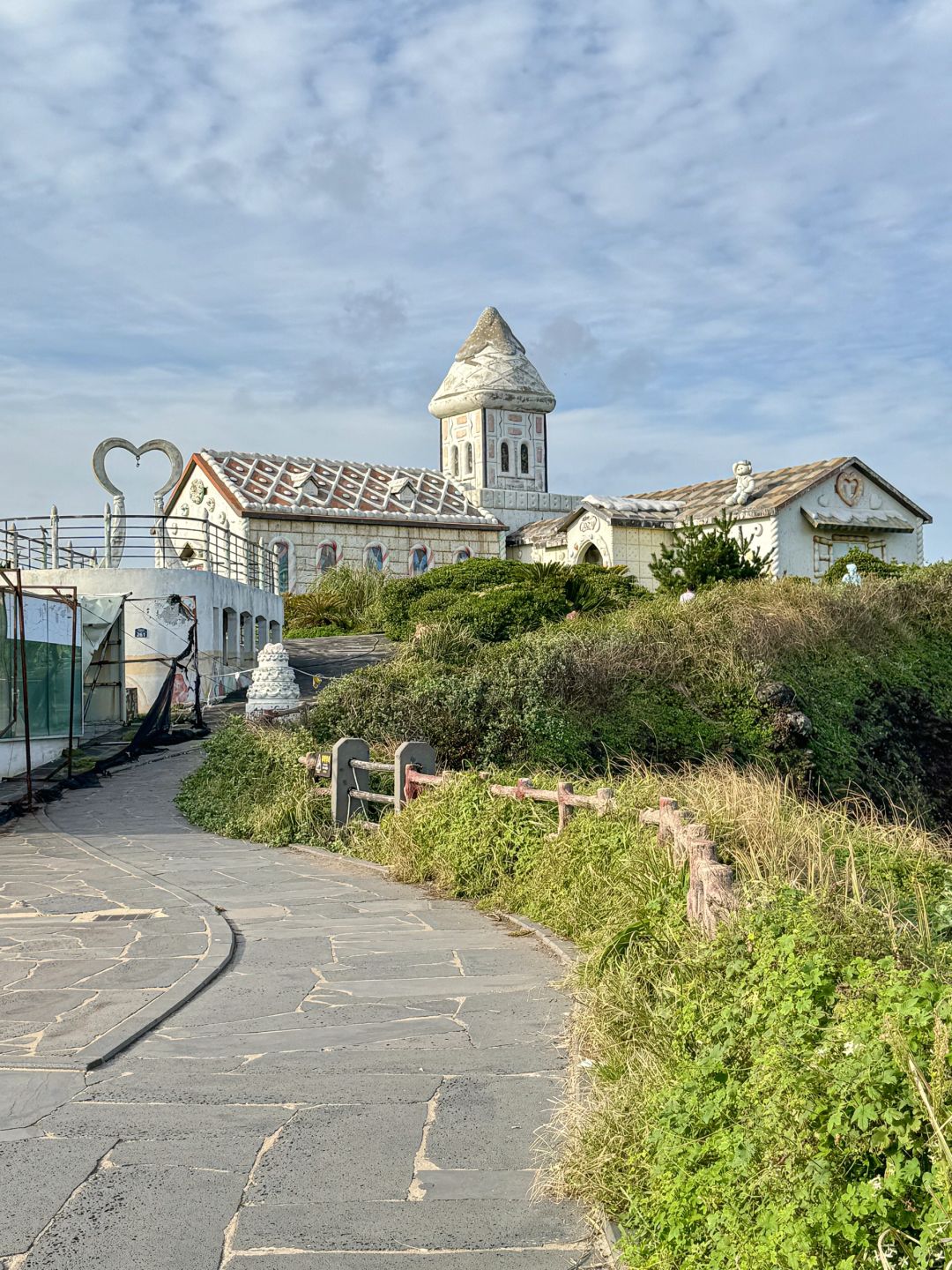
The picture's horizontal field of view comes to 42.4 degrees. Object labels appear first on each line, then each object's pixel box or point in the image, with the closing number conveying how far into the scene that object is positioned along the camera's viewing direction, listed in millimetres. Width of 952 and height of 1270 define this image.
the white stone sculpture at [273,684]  19141
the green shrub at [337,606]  36531
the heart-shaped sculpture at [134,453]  28188
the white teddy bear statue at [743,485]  36656
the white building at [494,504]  36688
